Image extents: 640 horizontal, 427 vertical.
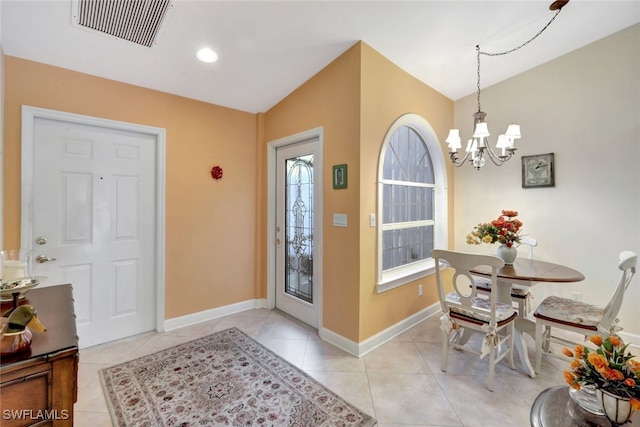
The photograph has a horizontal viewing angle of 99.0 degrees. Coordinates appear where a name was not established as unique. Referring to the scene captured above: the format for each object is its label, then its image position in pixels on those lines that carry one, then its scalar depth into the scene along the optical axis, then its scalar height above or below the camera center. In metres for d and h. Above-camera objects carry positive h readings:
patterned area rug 1.68 -1.25
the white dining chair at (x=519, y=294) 2.57 -0.76
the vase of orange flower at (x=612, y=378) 0.88 -0.55
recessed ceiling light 2.24 +1.33
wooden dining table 2.06 -0.48
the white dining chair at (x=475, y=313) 1.94 -0.76
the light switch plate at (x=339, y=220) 2.48 -0.06
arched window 2.79 +0.14
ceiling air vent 1.73 +1.31
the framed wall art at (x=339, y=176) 2.48 +0.34
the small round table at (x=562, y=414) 0.95 -0.76
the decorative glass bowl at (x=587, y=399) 0.98 -0.69
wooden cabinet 0.81 -0.53
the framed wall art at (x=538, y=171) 3.00 +0.49
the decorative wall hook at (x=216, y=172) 3.06 +0.46
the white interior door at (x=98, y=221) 2.26 -0.08
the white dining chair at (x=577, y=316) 1.90 -0.77
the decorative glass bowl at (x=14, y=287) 1.22 -0.34
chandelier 2.26 +0.67
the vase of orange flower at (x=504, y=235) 2.43 -0.19
